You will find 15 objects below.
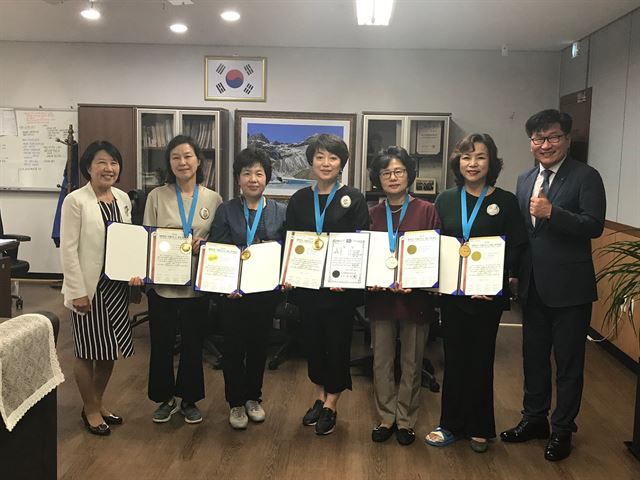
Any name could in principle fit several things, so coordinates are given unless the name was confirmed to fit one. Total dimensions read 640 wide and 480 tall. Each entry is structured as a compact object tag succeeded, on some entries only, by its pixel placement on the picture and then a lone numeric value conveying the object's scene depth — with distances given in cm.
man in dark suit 249
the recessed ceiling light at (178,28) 518
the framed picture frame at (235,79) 603
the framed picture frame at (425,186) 575
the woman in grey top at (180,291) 272
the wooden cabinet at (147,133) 573
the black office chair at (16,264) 507
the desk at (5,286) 434
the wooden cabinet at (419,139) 568
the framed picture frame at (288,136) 597
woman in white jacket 258
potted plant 230
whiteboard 622
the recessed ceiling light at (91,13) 466
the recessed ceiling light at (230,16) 466
